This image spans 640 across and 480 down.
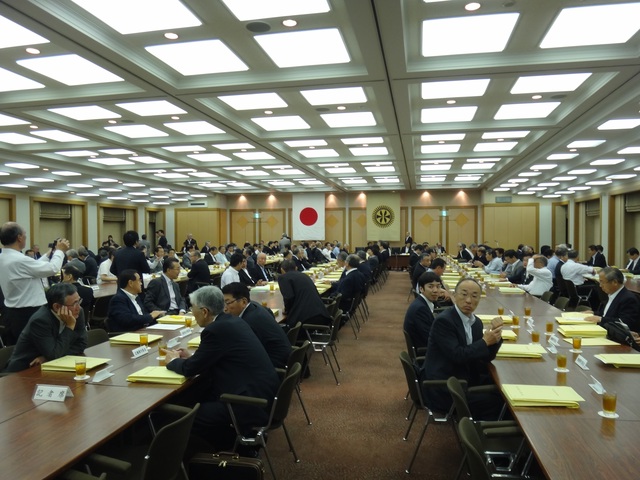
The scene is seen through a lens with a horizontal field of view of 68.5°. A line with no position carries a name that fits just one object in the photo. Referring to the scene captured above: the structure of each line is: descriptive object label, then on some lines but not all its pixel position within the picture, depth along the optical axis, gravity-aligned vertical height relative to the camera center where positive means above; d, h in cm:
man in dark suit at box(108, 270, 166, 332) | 446 -76
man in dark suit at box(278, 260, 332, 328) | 537 -81
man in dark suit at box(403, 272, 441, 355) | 415 -82
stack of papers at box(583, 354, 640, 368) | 305 -86
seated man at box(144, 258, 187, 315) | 553 -74
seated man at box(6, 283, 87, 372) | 316 -70
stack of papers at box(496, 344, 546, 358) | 333 -88
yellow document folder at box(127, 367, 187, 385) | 277 -87
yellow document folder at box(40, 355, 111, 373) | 299 -87
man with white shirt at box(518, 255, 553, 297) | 755 -77
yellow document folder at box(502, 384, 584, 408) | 239 -87
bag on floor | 236 -121
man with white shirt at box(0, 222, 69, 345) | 454 -46
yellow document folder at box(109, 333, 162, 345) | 374 -88
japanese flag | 2267 +74
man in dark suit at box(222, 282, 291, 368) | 364 -71
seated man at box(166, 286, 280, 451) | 285 -89
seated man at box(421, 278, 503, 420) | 305 -80
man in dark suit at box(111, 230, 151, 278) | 663 -38
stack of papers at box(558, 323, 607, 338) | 392 -85
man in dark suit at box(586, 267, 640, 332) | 439 -68
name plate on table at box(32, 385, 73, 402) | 249 -87
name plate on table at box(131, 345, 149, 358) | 333 -87
